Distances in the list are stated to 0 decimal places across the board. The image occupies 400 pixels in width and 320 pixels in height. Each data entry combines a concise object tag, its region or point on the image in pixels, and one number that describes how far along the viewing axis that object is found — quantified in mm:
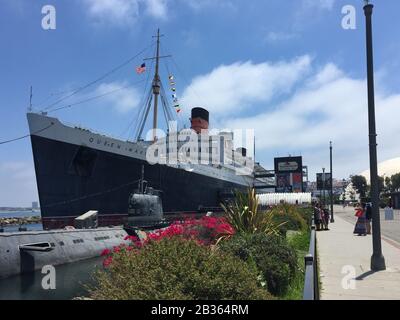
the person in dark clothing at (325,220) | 29844
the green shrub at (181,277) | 5164
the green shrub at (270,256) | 8461
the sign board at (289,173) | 78062
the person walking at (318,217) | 28581
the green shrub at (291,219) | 21575
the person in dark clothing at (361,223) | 23578
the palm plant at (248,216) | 12950
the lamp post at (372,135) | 12512
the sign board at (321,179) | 44562
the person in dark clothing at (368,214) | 24181
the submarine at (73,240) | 18094
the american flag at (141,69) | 39875
